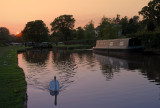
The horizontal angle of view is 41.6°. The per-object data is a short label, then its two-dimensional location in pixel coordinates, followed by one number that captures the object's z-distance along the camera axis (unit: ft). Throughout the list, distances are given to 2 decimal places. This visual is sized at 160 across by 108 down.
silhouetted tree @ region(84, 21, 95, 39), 272.92
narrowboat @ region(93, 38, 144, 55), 117.19
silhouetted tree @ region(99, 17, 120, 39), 209.36
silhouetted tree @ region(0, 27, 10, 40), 478.92
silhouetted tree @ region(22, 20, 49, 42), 305.53
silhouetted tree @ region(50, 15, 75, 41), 340.39
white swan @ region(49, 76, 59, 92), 37.36
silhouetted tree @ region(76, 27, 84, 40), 285.23
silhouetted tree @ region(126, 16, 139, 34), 277.64
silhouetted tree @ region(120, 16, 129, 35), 282.81
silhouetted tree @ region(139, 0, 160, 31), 199.62
